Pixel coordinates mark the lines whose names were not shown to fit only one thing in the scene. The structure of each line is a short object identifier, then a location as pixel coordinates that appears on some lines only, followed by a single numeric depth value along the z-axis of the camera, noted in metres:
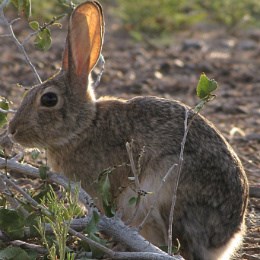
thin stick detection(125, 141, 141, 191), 8.57
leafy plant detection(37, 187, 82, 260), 7.81
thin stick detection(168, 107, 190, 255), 8.63
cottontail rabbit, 9.80
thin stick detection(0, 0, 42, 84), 10.57
